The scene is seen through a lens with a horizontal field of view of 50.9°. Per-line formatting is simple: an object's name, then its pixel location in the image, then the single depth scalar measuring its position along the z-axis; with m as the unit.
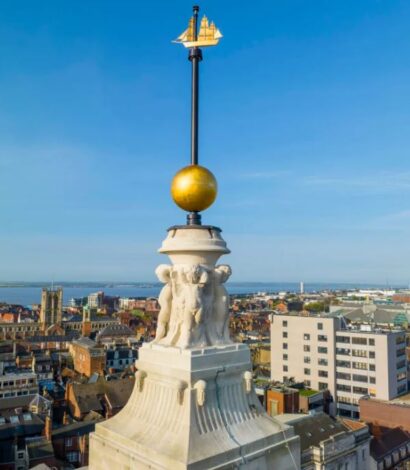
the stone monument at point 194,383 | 6.93
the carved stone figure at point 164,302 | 8.30
